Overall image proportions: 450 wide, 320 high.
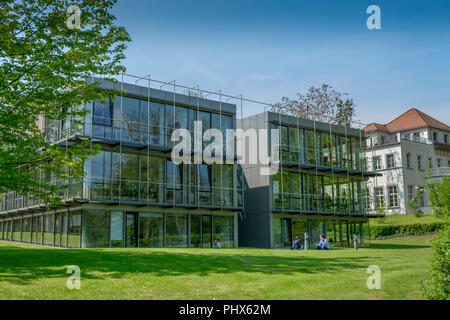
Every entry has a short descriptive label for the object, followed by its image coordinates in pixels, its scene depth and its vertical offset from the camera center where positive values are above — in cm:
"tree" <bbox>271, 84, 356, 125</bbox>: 4953 +1261
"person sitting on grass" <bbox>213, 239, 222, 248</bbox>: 2788 -77
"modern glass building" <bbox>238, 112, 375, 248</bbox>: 3186 +291
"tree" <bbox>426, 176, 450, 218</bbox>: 3198 +201
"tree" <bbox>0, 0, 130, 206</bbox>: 1547 +517
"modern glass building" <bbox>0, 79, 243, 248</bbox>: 2517 +248
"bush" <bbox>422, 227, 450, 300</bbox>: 1013 -96
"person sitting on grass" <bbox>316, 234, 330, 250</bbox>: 2721 -88
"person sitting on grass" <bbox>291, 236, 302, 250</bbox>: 2861 -90
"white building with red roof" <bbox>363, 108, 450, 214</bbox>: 5262 +721
